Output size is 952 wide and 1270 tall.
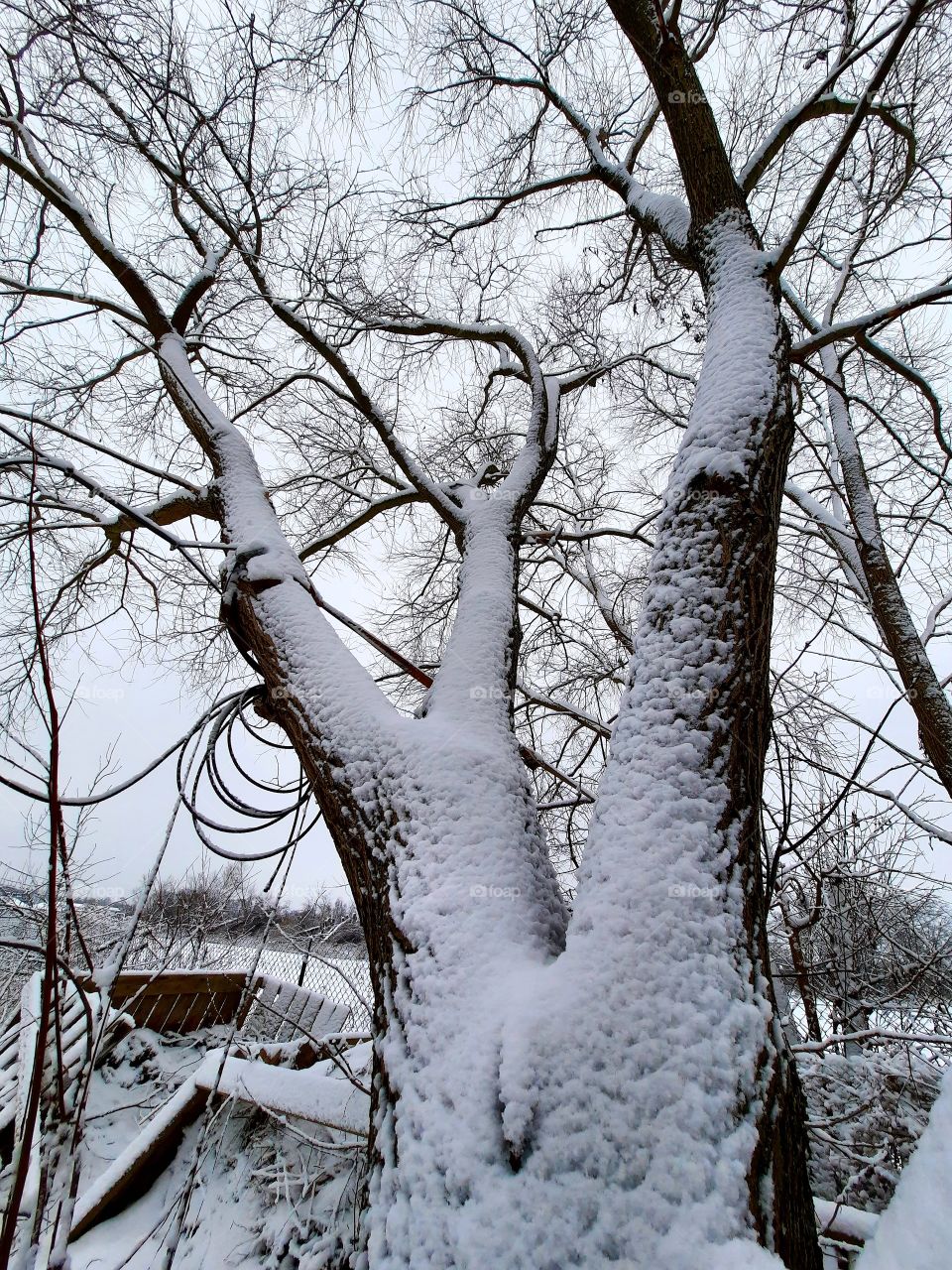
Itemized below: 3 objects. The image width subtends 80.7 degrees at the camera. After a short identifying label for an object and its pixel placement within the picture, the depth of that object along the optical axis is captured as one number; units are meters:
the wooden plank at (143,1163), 2.25
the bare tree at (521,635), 0.84
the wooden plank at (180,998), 4.34
